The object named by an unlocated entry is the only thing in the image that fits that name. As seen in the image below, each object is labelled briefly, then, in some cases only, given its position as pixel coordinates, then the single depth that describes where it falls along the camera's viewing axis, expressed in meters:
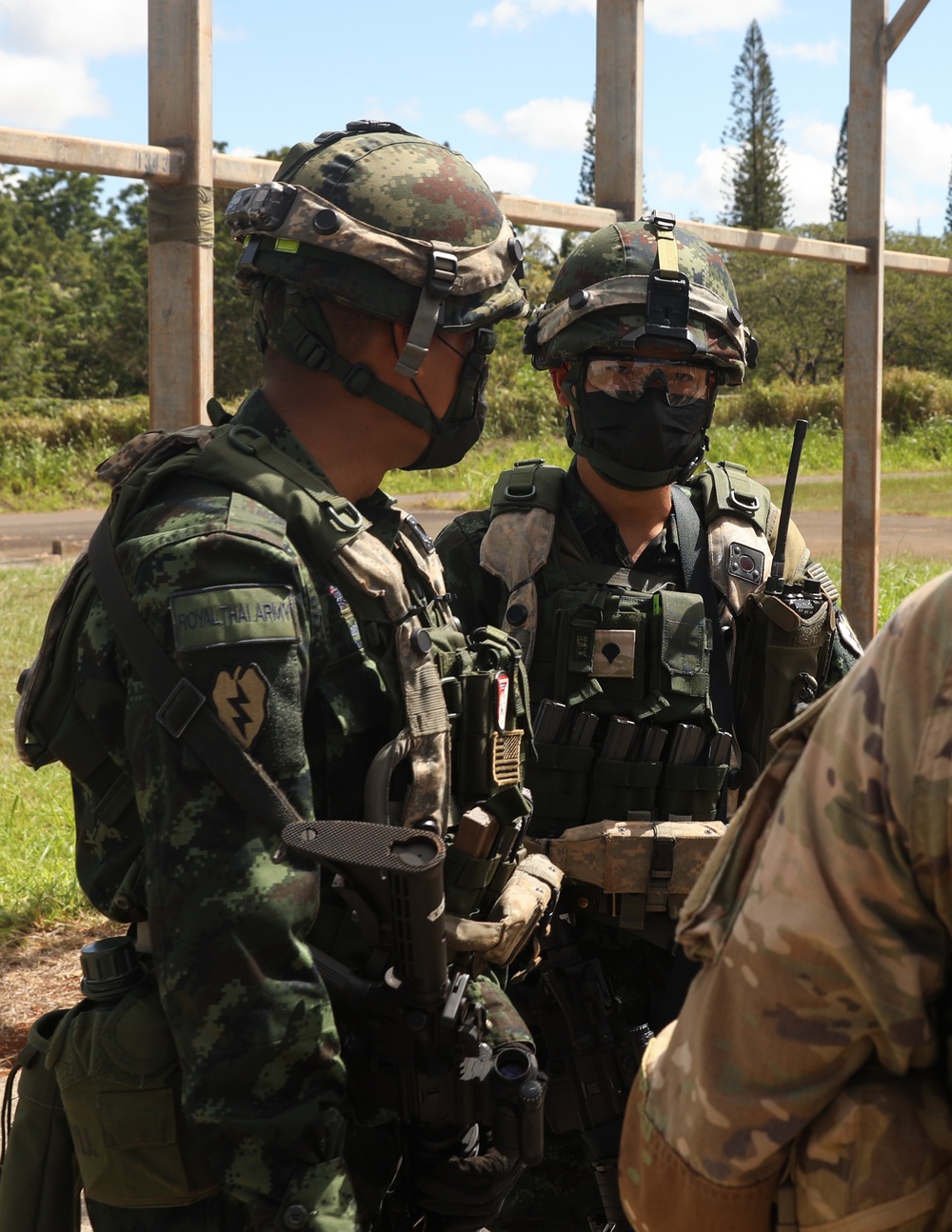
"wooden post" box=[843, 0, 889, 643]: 5.52
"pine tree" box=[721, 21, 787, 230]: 46.91
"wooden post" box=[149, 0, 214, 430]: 3.15
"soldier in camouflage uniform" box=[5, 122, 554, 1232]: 1.61
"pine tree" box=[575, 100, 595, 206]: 43.09
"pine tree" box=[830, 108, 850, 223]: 49.38
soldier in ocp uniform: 1.09
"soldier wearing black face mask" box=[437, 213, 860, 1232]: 2.77
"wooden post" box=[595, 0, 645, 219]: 4.19
